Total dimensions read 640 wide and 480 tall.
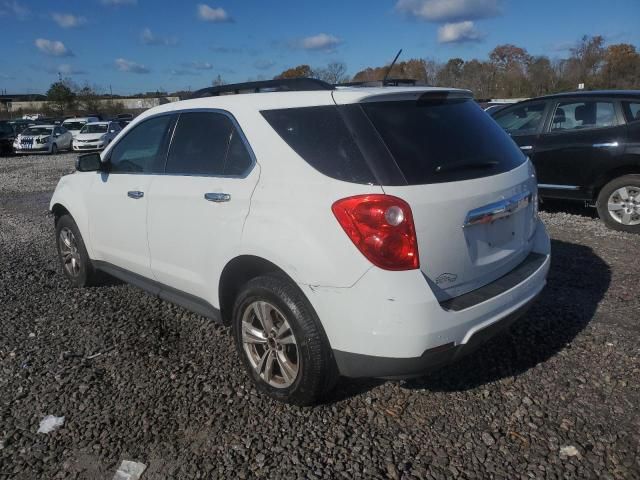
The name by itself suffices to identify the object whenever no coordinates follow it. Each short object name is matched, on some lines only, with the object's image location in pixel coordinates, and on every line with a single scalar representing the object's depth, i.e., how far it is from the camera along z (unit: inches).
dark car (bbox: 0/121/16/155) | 1024.6
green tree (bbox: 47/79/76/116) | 2571.4
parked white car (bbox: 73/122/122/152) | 1030.3
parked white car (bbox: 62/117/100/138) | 1235.2
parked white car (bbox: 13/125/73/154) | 1019.9
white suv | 97.3
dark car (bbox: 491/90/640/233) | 254.1
